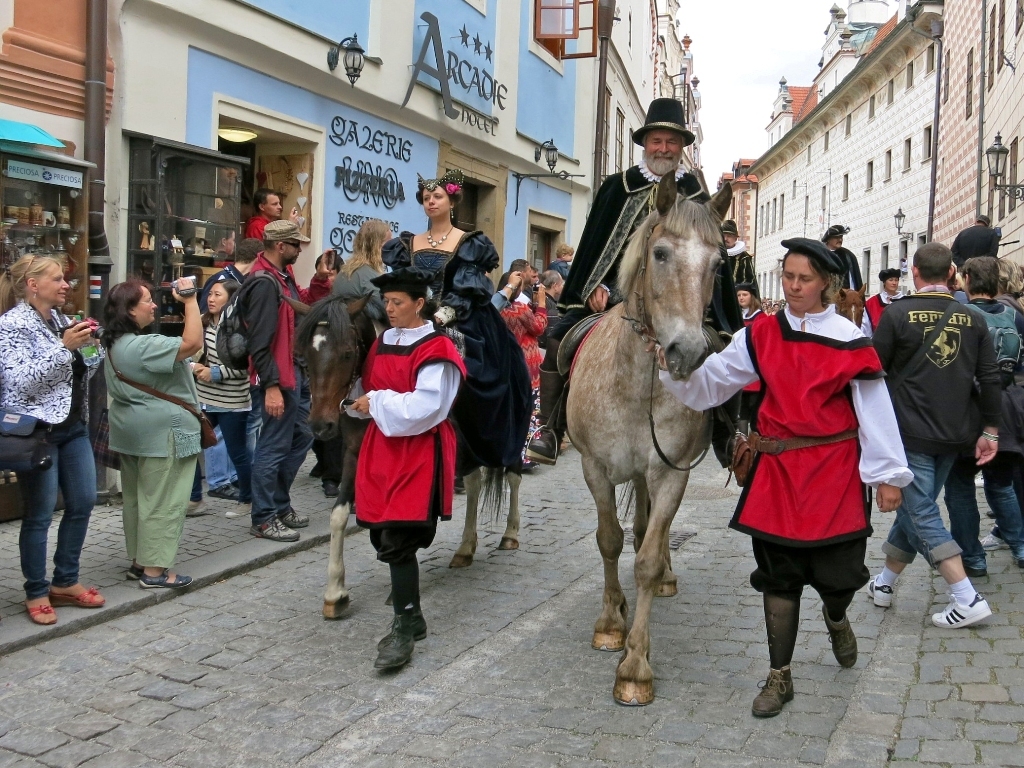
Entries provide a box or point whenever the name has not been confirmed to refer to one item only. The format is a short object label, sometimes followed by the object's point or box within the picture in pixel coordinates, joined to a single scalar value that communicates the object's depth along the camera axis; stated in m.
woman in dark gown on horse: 6.10
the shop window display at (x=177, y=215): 8.75
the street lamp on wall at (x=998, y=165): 18.78
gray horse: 4.10
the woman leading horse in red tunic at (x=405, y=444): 4.75
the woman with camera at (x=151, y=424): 5.73
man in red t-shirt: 10.20
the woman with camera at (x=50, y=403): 4.98
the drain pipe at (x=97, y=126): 7.98
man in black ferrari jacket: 5.55
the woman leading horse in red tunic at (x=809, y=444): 4.11
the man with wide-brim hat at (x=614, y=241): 5.59
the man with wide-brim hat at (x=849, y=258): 9.57
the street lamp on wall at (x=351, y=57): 11.56
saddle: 5.63
